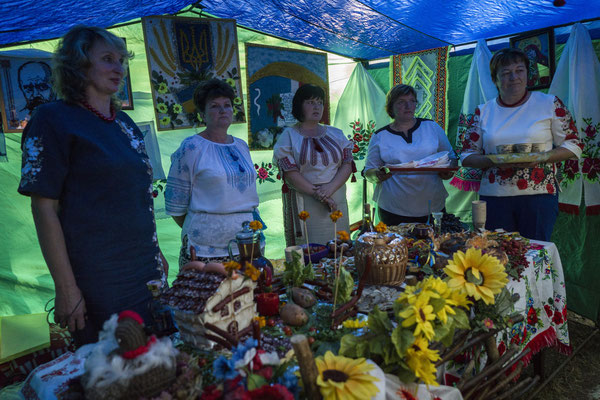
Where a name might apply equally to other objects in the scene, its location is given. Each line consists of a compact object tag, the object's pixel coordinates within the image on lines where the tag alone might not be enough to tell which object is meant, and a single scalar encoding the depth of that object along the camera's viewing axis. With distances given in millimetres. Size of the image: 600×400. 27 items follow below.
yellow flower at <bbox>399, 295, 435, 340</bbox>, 999
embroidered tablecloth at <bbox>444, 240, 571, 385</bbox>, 1939
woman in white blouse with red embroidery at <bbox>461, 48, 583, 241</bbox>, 2764
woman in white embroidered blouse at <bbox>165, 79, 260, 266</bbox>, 2307
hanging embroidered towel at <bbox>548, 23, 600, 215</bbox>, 3307
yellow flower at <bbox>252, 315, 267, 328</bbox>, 1260
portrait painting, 2949
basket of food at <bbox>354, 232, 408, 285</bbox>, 1660
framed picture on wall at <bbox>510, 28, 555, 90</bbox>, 3568
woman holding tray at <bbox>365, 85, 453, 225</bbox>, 3240
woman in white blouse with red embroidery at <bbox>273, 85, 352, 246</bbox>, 3031
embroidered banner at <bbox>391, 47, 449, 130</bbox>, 4405
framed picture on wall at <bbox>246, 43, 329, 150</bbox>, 4094
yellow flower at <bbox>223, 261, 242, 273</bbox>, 1138
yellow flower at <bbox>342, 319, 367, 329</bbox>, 1213
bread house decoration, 1115
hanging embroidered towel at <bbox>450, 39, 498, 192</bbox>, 3791
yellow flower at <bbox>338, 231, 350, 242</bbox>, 1625
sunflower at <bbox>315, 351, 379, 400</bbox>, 849
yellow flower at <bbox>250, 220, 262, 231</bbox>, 1405
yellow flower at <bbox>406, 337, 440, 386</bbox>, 1012
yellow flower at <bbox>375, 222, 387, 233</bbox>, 1690
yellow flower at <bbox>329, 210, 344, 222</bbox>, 1426
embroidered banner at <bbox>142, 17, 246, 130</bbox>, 3232
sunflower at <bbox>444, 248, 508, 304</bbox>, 1267
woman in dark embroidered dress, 1398
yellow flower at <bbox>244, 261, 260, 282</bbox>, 1210
